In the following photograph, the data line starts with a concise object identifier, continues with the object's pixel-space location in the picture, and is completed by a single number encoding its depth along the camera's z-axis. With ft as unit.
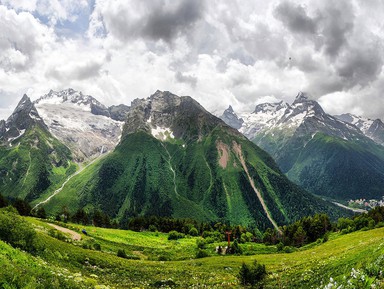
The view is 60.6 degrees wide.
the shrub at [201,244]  337.97
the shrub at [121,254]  213.62
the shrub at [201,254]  258.37
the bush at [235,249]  296.10
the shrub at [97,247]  219.82
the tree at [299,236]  417.69
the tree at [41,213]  475.23
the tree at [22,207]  436.35
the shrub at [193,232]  520.01
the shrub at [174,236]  444.14
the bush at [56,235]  204.22
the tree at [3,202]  409.04
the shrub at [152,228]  544.82
